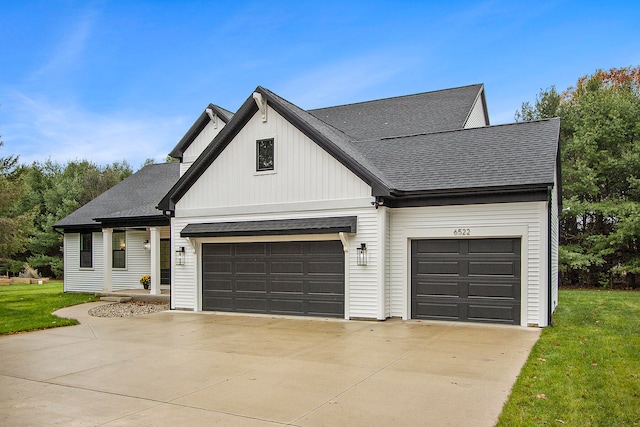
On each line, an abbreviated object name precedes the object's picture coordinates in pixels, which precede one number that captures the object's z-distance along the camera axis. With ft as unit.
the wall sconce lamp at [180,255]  48.37
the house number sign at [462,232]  37.09
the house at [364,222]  36.24
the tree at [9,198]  61.05
